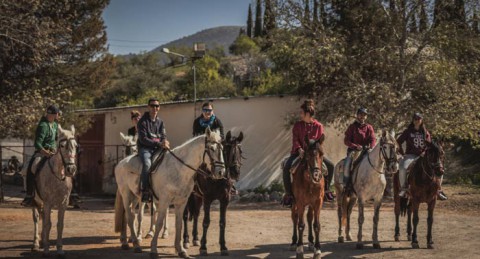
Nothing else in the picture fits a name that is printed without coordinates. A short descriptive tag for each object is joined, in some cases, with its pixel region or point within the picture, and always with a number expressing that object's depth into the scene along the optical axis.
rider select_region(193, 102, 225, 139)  12.18
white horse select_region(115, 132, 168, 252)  11.82
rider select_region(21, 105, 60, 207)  11.32
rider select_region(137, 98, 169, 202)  10.93
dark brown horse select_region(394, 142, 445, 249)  12.31
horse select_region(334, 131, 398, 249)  12.10
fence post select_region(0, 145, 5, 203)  24.02
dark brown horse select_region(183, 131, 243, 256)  10.95
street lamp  25.55
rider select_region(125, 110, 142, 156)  14.60
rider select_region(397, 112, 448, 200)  13.23
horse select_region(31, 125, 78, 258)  10.72
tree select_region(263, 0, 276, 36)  23.19
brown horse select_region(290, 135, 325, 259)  10.34
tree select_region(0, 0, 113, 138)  20.84
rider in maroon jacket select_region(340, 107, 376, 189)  13.23
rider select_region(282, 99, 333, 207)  11.23
